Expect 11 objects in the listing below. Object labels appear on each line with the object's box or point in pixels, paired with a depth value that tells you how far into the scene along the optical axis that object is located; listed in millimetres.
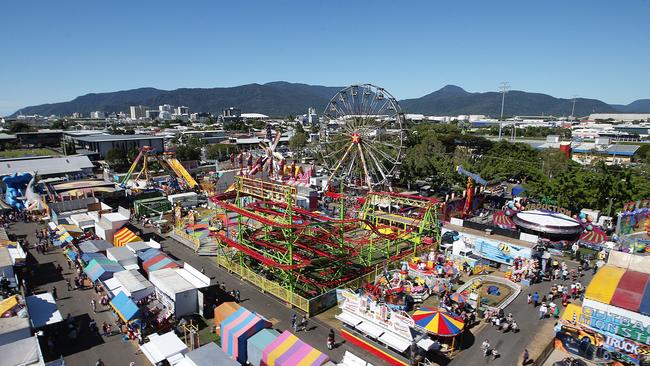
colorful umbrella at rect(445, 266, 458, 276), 25306
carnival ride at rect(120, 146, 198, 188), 52562
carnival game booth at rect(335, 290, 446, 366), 16625
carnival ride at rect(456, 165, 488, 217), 40178
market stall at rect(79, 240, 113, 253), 27172
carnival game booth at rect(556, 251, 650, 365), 16188
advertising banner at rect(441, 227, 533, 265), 27406
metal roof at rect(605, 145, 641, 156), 89750
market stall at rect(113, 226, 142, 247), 29772
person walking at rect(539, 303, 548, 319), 21047
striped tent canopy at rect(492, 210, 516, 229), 33688
